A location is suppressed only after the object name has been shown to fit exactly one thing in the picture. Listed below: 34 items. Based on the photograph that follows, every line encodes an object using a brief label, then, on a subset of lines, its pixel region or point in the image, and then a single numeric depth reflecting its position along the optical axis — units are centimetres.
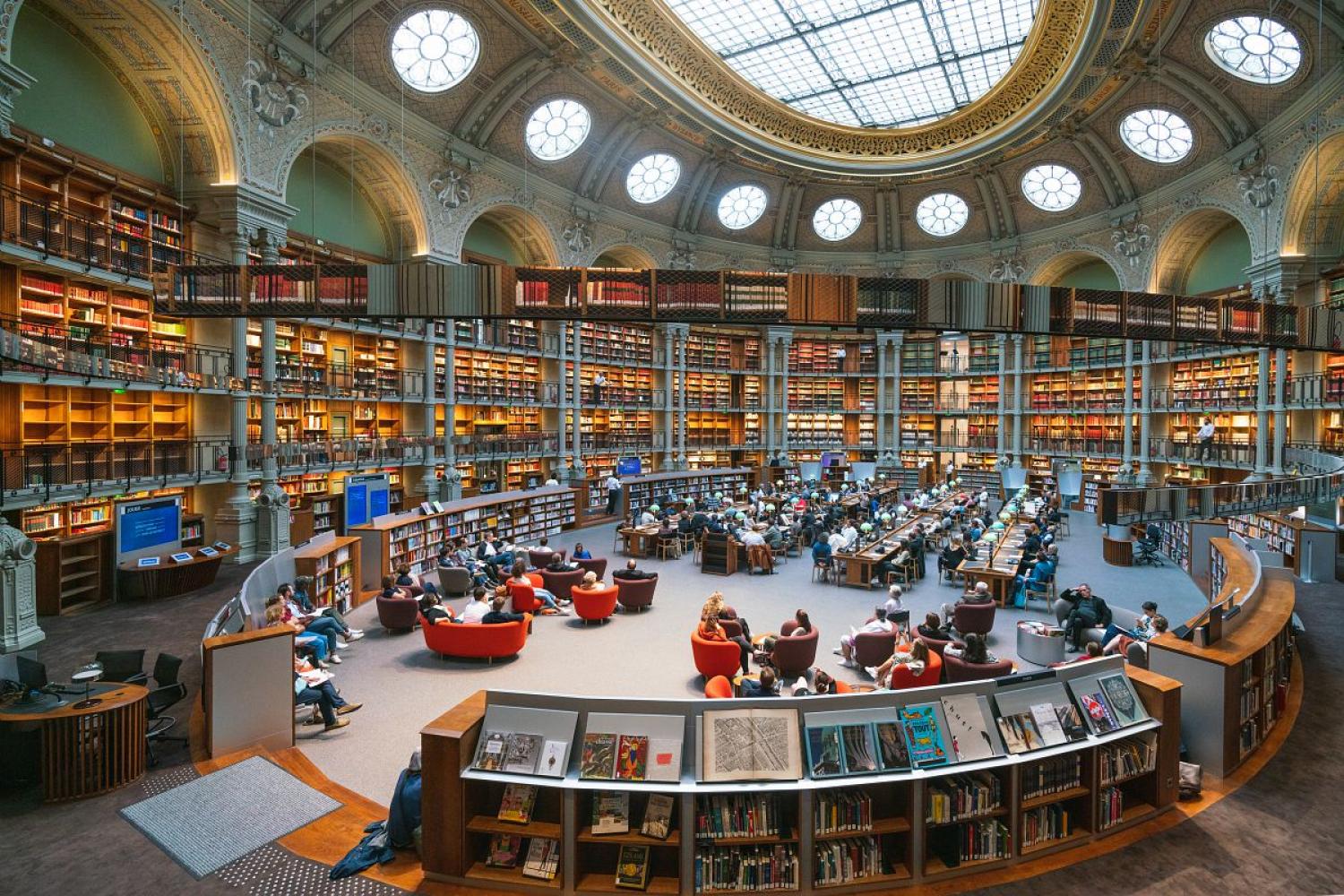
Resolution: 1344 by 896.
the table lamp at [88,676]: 509
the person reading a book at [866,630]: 788
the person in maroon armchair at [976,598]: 905
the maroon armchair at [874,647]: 769
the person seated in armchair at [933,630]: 763
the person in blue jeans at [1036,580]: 1070
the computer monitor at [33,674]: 545
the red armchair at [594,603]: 968
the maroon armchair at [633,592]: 1041
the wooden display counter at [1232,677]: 529
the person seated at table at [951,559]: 1226
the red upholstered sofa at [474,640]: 805
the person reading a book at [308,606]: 838
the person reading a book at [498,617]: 821
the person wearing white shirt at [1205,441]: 1772
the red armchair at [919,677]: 613
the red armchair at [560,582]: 1085
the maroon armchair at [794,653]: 740
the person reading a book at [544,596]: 1038
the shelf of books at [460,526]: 1120
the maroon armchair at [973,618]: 888
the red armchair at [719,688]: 568
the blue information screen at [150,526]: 1052
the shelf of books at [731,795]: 390
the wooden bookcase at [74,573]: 970
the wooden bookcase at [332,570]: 889
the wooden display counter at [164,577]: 1052
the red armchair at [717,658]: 739
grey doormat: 432
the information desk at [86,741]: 488
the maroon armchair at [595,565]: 1166
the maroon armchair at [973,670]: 647
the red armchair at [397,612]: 903
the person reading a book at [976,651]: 660
